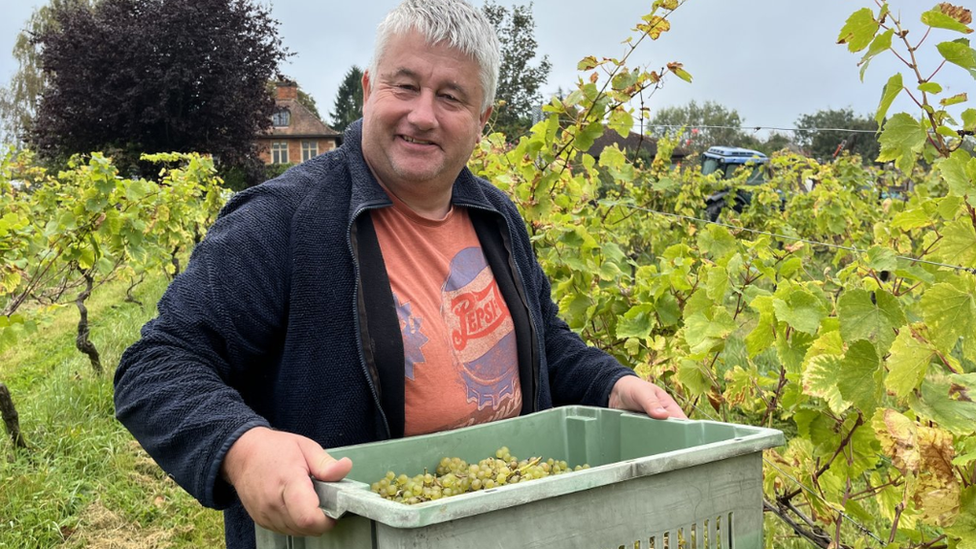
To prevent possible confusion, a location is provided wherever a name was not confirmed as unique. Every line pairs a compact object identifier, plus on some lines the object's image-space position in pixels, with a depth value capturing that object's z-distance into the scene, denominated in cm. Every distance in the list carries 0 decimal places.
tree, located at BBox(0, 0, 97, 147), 2952
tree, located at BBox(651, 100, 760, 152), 5213
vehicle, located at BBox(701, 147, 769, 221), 1566
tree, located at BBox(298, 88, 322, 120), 5656
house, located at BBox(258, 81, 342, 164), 4712
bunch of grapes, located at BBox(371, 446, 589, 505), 111
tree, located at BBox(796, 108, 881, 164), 2505
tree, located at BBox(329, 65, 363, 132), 6694
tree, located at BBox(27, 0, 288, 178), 2295
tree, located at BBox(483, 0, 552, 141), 2283
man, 123
